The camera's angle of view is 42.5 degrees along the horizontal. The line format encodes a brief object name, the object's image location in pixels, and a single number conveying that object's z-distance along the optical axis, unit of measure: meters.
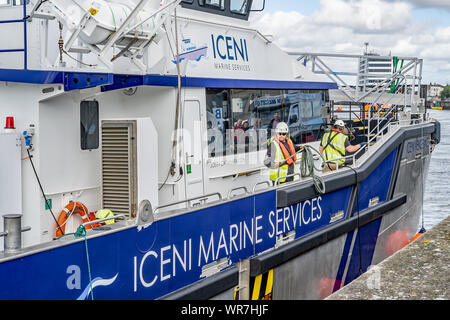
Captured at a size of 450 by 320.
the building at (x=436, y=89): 135.50
